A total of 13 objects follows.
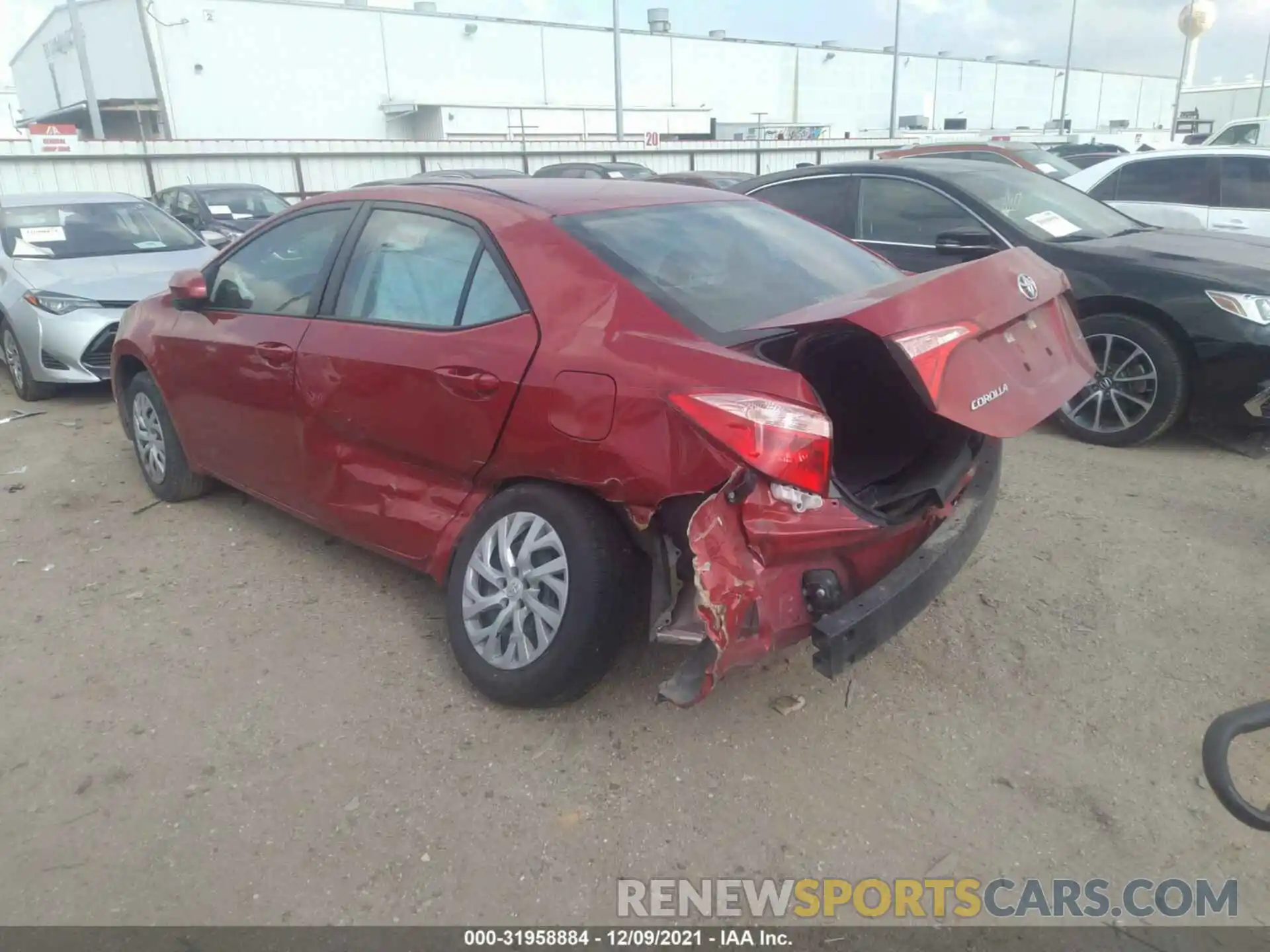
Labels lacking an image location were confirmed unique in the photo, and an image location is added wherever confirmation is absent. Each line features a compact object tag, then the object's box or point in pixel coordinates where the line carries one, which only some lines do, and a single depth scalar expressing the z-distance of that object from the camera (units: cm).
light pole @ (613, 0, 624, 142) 2884
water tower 4291
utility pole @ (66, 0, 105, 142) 2138
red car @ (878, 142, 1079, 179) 1350
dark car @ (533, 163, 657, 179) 1690
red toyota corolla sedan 250
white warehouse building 3341
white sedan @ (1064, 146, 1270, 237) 780
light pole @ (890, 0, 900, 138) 3628
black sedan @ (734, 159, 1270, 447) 495
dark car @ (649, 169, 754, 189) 1258
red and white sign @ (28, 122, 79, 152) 1809
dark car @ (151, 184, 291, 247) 1392
